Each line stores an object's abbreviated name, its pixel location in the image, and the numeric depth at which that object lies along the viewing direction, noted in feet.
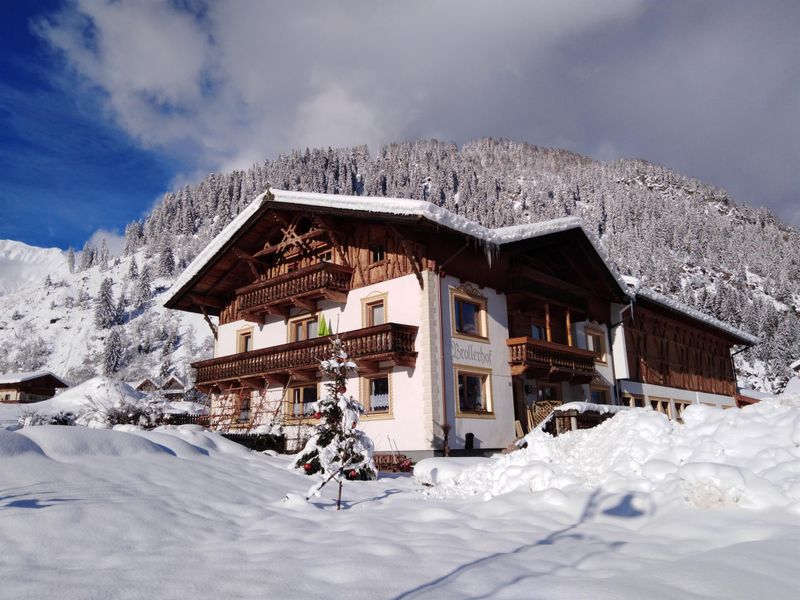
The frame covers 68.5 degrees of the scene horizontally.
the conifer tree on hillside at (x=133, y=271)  465.88
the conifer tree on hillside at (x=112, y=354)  324.39
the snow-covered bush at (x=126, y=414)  65.62
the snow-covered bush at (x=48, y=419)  70.74
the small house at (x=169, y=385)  243.19
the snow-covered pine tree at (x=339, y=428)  31.65
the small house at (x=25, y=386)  208.23
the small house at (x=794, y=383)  121.90
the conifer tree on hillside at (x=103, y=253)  559.79
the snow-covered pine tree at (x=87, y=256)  565.12
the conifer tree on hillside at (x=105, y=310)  395.71
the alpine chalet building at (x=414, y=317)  61.05
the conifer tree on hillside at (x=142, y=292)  428.56
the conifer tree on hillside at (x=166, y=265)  469.98
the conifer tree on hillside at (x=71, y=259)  593.09
